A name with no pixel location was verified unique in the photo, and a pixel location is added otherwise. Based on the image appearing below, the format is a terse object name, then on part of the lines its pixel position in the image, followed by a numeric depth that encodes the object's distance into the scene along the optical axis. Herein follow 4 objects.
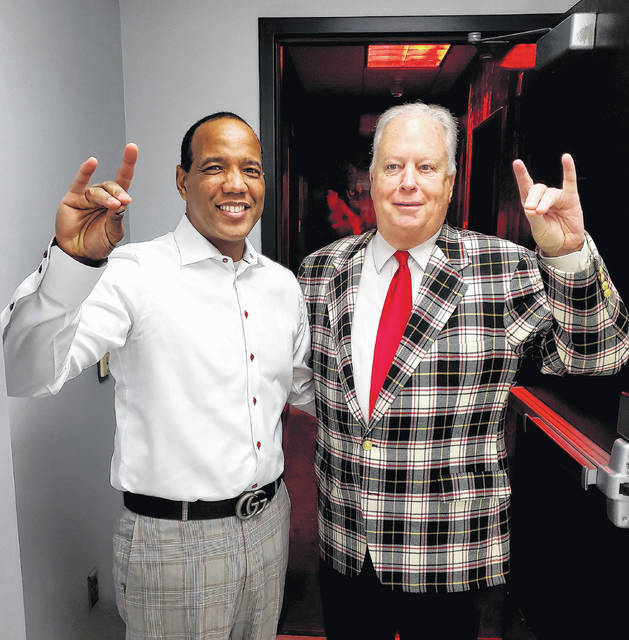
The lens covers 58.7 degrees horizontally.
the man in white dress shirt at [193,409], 1.31
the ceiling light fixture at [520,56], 2.32
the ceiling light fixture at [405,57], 3.47
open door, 1.56
